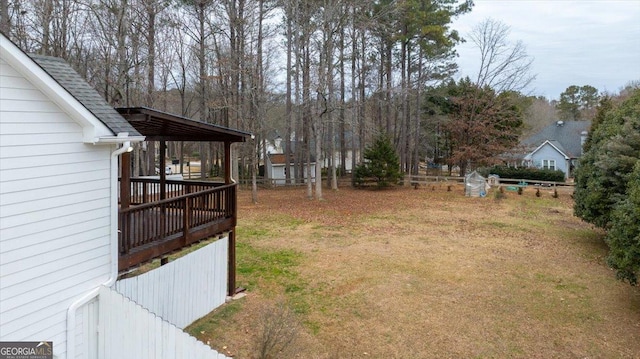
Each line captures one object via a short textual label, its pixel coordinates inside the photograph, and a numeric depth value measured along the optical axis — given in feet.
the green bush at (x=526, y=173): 95.40
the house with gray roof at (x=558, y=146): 113.19
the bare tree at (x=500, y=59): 88.38
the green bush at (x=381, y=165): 81.46
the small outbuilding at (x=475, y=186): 73.46
